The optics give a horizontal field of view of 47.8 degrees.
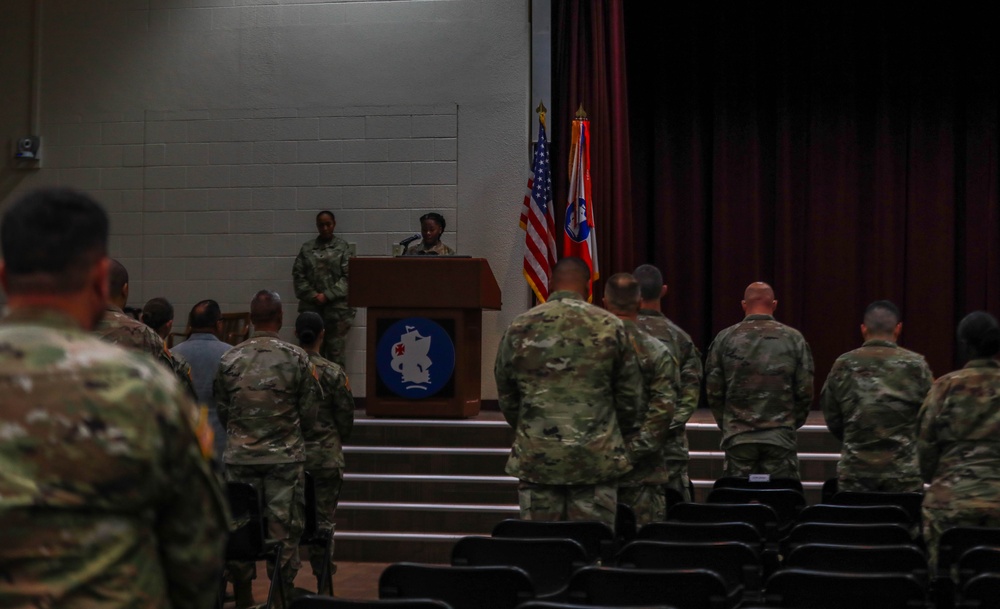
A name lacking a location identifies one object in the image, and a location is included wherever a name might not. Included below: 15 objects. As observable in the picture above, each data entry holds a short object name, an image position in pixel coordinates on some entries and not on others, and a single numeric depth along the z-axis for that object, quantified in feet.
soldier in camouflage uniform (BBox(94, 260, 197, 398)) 15.03
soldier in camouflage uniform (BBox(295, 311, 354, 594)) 19.83
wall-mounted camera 35.60
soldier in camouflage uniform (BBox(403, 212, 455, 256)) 30.68
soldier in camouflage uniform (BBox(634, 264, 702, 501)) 19.38
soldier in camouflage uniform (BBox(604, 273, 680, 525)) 17.13
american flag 31.17
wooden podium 27.02
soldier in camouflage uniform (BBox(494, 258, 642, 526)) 15.08
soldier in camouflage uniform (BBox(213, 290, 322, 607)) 17.93
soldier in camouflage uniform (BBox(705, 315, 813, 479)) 20.29
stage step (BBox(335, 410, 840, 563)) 24.73
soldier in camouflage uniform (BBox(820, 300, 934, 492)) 18.95
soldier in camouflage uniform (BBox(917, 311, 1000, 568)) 13.80
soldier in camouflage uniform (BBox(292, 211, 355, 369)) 33.17
